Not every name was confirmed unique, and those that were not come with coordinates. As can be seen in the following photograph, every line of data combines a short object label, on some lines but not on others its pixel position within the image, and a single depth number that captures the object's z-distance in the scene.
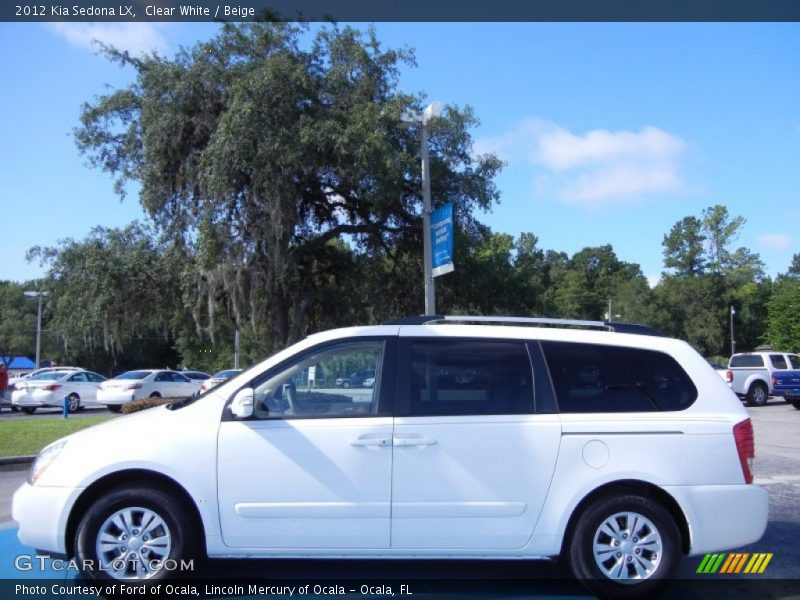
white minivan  4.84
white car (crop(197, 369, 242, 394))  29.75
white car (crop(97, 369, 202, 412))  25.17
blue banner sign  12.73
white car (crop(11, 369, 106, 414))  24.77
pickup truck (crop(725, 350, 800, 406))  26.02
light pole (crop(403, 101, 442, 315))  12.88
